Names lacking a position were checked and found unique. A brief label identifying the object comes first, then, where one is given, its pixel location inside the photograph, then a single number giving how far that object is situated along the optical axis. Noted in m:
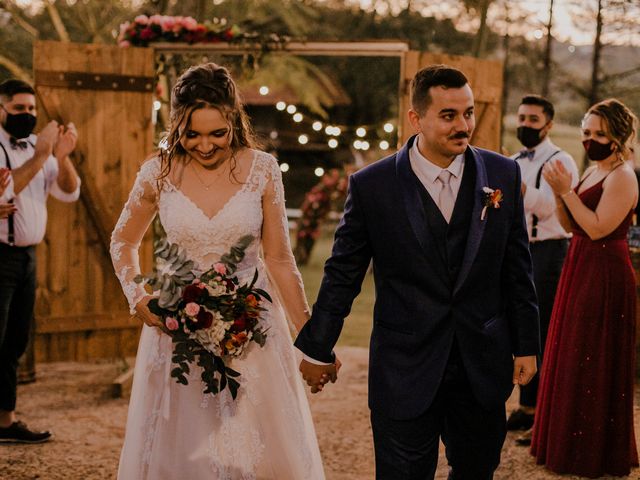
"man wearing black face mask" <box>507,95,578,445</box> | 5.82
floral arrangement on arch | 7.50
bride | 3.53
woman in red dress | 4.91
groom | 3.07
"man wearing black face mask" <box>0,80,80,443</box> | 5.56
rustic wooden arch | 7.27
